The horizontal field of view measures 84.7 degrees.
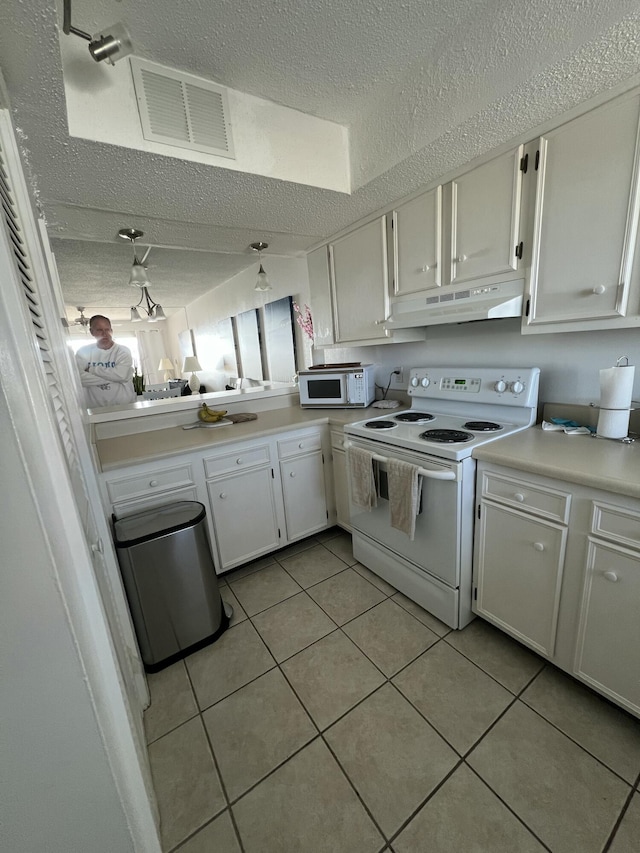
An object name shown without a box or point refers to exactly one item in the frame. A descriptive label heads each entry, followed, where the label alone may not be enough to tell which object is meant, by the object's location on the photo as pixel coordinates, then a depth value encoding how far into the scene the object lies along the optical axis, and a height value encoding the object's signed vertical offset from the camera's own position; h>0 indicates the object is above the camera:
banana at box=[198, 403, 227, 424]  2.34 -0.36
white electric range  1.53 -0.53
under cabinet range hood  1.52 +0.17
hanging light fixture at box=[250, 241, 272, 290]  2.43 +0.52
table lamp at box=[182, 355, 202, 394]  6.65 -0.07
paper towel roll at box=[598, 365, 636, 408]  1.34 -0.22
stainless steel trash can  1.49 -0.94
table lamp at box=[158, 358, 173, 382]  8.21 -0.06
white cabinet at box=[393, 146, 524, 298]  1.49 +0.52
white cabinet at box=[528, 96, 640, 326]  1.19 +0.42
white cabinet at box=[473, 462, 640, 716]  1.12 -0.85
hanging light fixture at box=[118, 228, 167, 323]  2.02 +0.56
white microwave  2.47 -0.26
